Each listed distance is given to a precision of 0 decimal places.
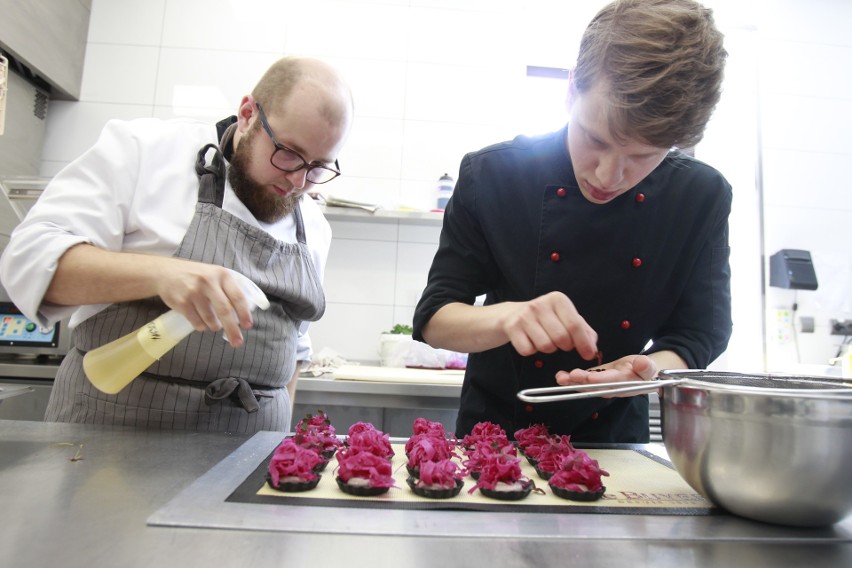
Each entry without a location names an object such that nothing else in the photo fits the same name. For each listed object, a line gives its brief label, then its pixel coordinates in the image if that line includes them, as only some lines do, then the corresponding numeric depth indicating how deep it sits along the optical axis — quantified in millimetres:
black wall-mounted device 3113
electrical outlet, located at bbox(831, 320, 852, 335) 3135
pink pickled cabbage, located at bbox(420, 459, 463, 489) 816
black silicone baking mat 761
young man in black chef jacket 1214
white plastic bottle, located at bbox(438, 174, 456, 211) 2992
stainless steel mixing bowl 669
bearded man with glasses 1078
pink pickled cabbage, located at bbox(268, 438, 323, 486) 804
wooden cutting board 2270
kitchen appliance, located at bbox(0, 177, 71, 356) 2309
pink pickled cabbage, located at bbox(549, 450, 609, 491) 836
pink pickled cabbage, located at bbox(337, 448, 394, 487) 815
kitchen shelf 2893
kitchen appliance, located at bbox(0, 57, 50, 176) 2738
